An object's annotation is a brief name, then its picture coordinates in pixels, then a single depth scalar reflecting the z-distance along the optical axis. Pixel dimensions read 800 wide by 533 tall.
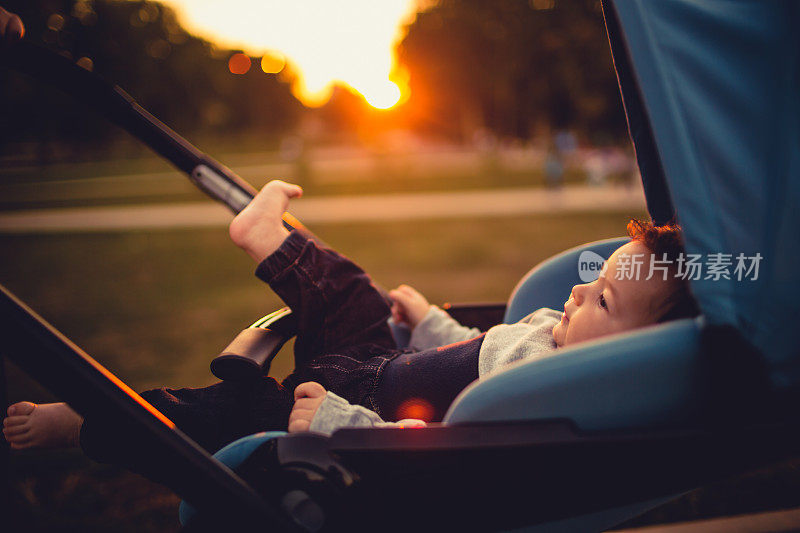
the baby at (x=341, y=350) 1.18
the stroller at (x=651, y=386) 0.91
